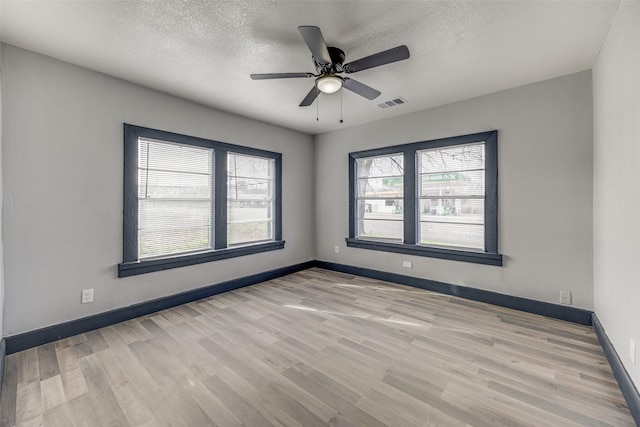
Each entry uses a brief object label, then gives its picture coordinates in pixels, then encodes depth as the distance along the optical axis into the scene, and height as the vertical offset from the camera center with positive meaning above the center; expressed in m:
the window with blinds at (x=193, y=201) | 3.14 +0.18
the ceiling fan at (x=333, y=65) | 1.91 +1.22
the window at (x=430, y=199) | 3.54 +0.23
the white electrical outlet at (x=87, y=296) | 2.77 -0.85
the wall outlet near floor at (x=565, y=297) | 2.97 -0.92
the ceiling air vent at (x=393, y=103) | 3.66 +1.55
